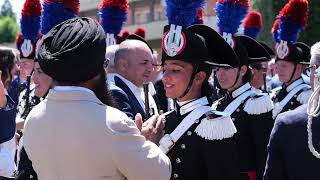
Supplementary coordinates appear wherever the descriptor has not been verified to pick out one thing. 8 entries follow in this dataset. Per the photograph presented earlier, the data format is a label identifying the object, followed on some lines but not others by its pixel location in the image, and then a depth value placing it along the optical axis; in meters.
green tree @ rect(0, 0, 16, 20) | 104.50
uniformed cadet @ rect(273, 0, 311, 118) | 6.64
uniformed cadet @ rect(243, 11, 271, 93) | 7.00
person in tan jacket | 2.28
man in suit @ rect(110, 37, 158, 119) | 4.41
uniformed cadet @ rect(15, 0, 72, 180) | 3.37
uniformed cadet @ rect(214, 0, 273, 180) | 4.55
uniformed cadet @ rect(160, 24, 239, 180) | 3.01
